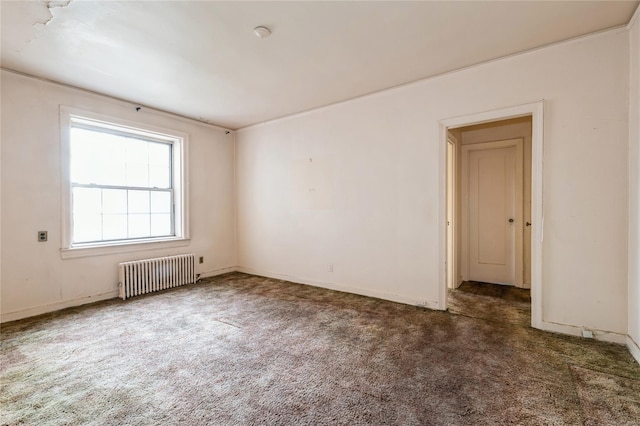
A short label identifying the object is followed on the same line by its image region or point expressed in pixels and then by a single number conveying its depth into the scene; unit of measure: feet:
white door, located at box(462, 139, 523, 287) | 14.21
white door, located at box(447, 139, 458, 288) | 13.76
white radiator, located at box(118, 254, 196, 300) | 12.80
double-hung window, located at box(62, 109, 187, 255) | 12.04
